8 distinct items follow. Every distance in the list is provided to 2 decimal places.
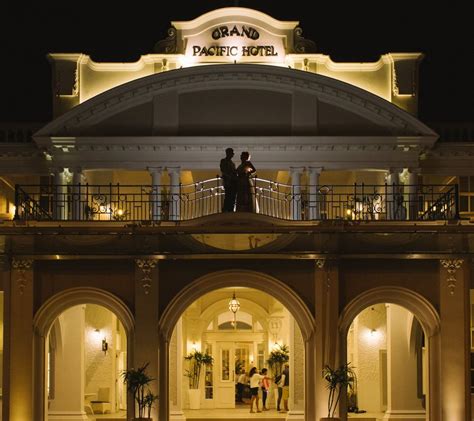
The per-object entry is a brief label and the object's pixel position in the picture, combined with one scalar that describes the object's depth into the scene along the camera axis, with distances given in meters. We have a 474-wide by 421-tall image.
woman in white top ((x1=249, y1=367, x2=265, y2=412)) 39.34
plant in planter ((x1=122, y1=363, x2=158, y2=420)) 29.53
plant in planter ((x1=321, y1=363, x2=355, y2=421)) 29.52
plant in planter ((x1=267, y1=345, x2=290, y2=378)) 41.34
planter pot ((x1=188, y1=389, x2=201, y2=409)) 40.34
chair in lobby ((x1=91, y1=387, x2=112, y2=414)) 38.22
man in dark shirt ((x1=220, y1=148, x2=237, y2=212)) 30.66
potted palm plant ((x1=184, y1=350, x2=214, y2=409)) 40.38
